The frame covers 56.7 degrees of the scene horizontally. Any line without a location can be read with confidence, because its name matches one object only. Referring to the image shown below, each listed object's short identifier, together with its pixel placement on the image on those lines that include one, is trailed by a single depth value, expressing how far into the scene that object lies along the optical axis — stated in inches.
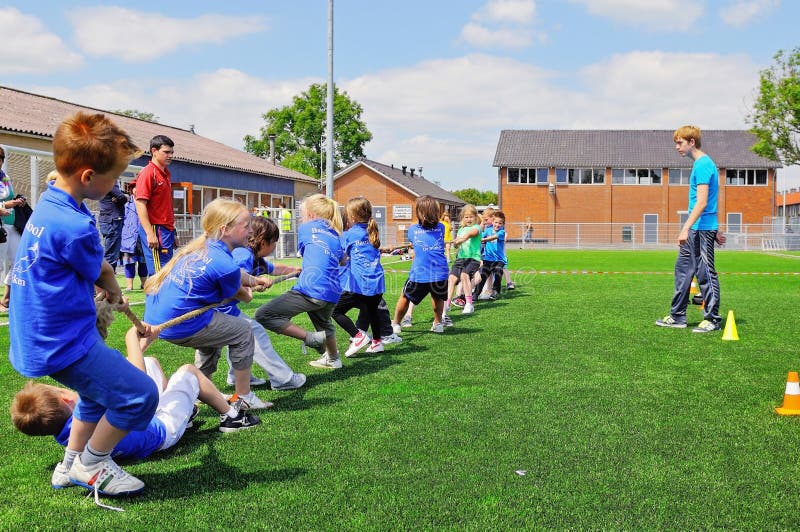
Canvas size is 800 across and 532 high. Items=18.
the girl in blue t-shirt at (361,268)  298.4
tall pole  708.0
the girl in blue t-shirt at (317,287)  248.1
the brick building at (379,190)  2466.8
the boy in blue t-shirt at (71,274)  120.0
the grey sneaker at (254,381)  234.2
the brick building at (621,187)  2420.0
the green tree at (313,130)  3093.0
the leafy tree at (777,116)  1740.9
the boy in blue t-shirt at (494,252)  519.0
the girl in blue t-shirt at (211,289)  183.0
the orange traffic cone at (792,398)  190.7
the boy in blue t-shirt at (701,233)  341.7
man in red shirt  299.6
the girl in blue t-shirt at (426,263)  341.7
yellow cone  315.6
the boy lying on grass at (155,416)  148.7
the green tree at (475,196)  4634.1
